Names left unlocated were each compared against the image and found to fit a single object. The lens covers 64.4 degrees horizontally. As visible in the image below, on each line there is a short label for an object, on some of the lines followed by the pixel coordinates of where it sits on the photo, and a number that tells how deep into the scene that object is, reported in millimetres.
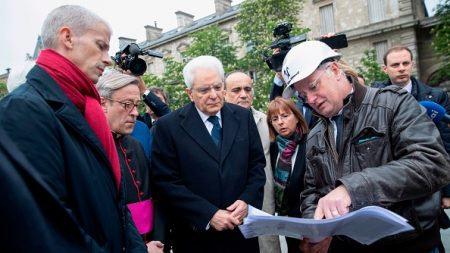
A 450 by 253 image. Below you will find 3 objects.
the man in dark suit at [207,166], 2406
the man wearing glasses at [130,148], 2389
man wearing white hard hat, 1456
